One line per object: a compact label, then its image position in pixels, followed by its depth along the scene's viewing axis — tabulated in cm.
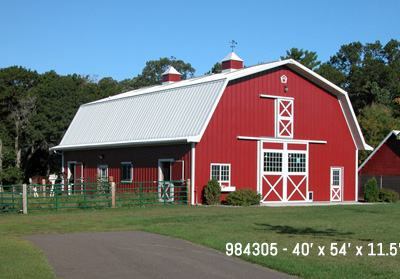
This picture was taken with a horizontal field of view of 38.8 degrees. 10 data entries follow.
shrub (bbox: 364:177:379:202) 2927
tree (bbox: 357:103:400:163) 4631
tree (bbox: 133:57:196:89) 9312
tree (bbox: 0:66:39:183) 4872
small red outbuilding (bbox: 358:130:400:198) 3547
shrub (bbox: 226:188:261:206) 2472
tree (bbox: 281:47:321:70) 7150
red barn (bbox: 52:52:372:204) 2583
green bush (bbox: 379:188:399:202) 2903
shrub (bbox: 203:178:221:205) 2499
